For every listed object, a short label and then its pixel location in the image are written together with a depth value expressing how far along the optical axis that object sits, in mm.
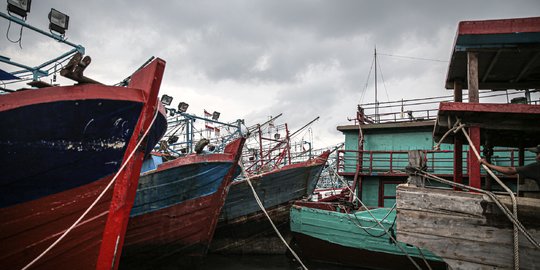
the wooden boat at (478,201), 3117
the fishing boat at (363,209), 7832
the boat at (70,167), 3334
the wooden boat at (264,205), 9641
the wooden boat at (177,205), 6410
